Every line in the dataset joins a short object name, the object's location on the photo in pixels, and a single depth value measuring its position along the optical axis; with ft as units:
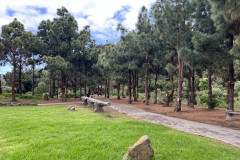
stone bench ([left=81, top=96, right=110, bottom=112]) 32.98
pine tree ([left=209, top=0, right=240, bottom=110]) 21.01
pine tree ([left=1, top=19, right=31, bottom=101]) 51.96
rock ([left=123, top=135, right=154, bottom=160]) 10.18
